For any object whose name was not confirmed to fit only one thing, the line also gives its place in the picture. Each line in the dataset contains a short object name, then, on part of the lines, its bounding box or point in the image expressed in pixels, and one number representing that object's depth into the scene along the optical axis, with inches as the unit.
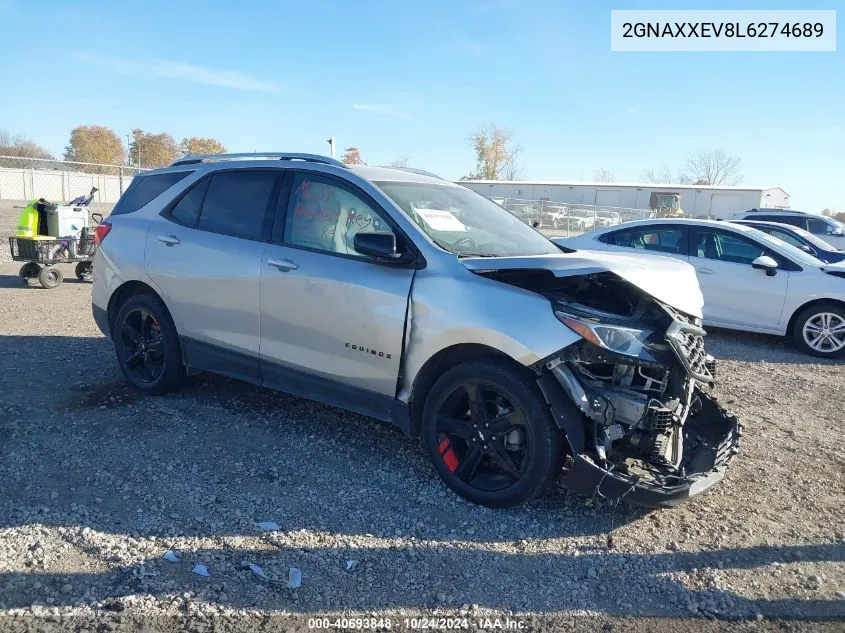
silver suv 132.7
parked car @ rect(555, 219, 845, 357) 306.5
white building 2064.5
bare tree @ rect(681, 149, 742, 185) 3106.3
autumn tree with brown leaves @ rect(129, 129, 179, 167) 2581.2
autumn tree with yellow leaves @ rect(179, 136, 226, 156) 2824.8
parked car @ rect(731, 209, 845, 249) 720.3
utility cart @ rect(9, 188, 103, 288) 398.0
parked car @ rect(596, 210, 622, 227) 1416.1
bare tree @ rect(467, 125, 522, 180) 3376.0
